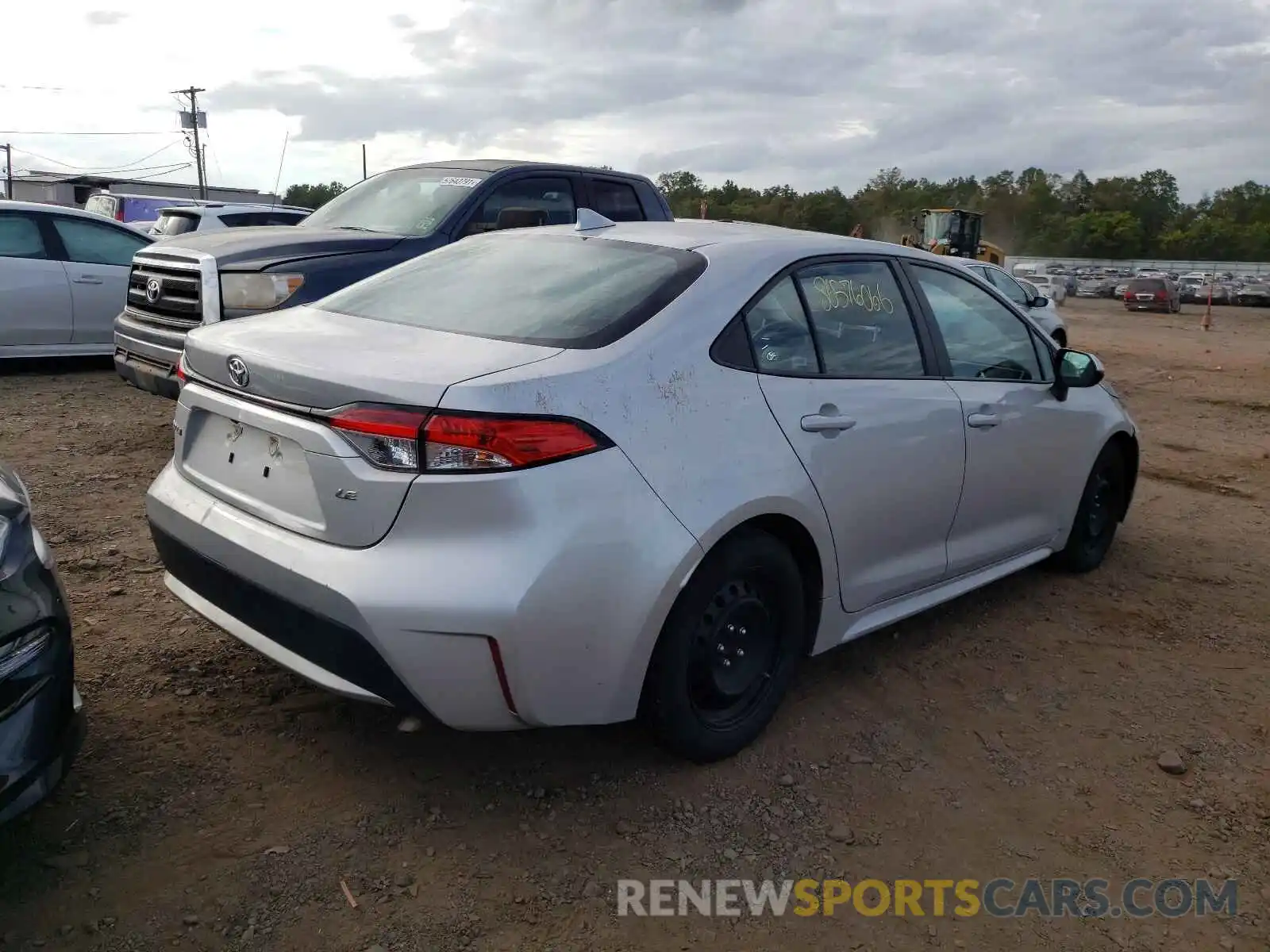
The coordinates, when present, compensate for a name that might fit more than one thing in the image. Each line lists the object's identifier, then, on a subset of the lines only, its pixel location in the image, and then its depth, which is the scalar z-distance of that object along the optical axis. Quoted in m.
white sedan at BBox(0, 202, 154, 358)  8.51
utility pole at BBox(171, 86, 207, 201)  47.42
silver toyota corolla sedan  2.46
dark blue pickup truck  5.88
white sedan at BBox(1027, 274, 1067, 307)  36.69
